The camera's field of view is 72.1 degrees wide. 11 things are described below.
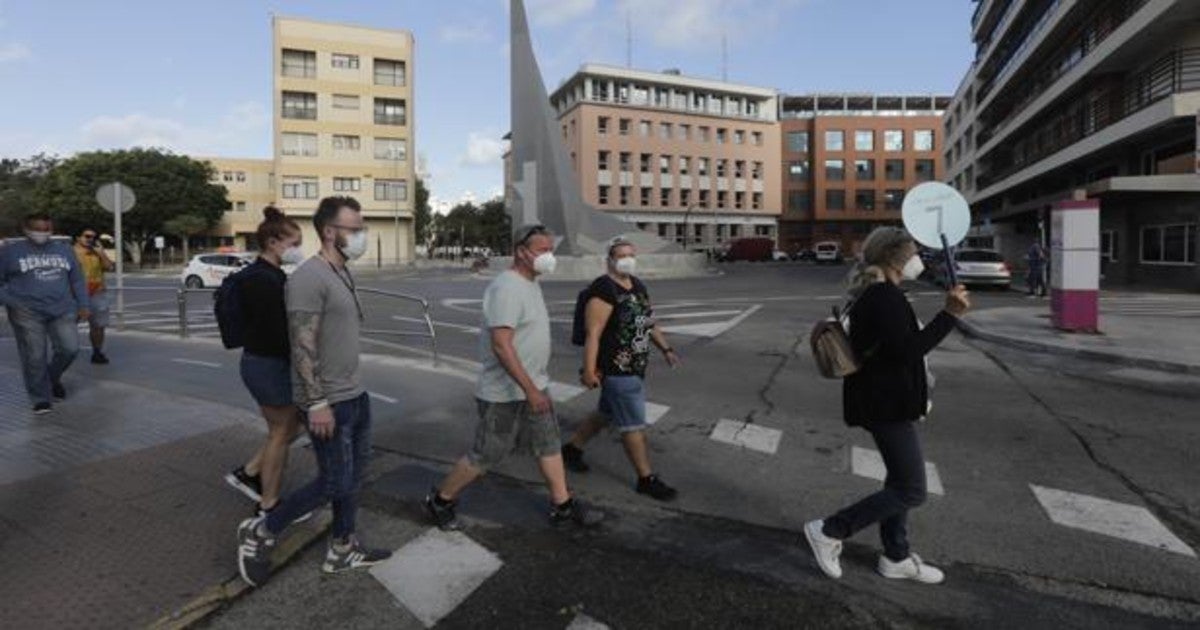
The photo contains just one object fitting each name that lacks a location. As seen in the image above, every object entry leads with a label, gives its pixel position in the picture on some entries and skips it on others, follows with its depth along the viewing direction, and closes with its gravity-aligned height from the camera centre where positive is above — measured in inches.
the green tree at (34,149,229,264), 2481.7 +245.3
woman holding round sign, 137.7 -20.1
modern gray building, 998.4 +229.9
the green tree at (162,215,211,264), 2503.7 +133.6
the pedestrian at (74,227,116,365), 391.2 -4.8
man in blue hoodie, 267.7 -9.3
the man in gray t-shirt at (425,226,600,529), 162.2 -23.2
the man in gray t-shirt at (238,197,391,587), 136.8 -20.8
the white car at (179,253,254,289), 1202.9 +0.2
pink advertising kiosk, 518.9 +2.4
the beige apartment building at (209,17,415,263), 2453.2 +443.9
